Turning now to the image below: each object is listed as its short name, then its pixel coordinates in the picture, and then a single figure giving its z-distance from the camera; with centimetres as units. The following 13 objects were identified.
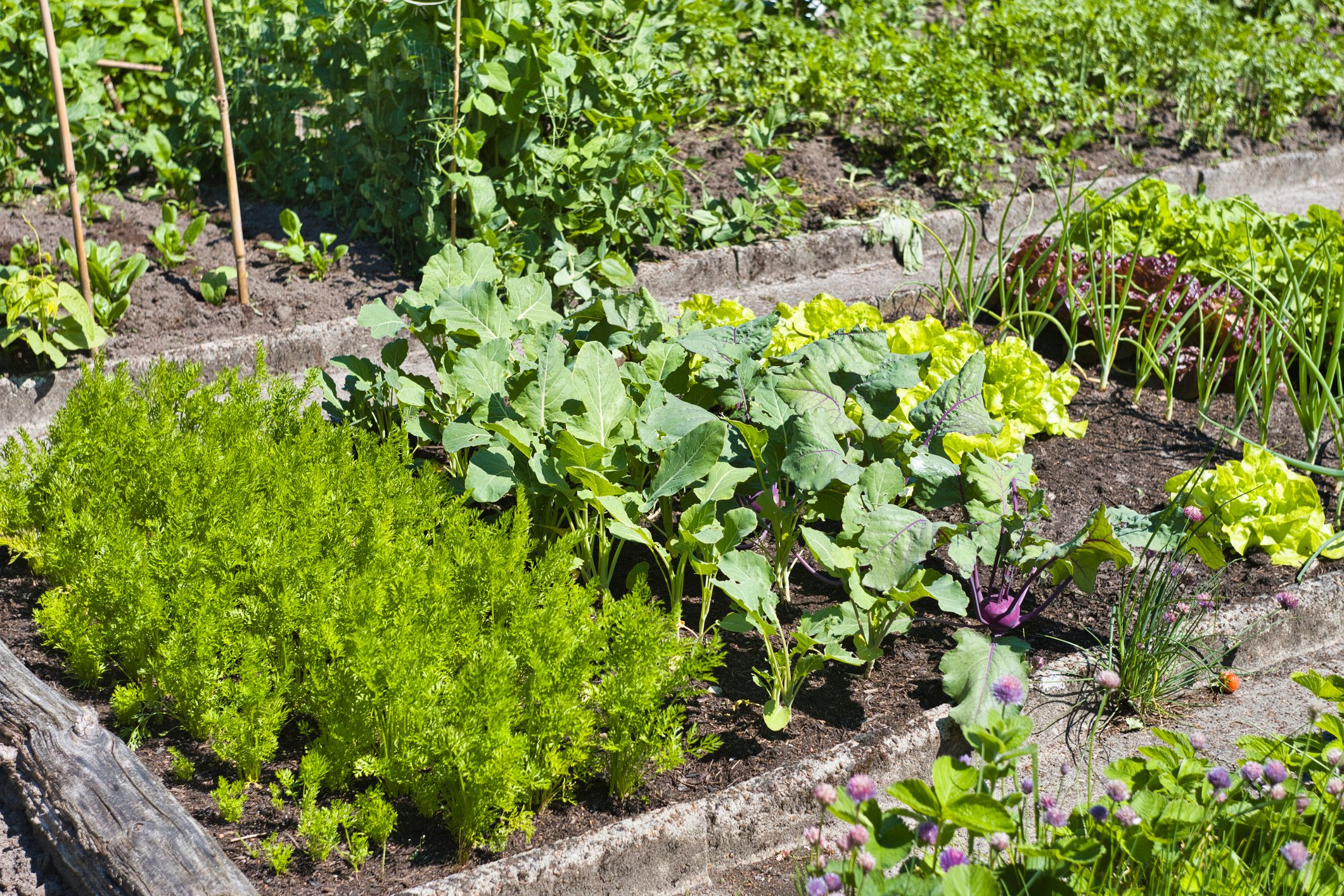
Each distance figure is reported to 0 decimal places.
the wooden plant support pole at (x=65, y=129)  371
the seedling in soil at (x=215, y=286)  438
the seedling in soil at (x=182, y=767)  216
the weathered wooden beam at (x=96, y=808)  186
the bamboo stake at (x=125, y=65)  499
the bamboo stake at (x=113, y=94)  527
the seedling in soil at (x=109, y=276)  412
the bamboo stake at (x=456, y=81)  416
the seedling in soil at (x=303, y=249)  468
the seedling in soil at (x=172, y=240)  452
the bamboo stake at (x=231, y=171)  408
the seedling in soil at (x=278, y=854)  194
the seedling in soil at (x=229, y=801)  203
